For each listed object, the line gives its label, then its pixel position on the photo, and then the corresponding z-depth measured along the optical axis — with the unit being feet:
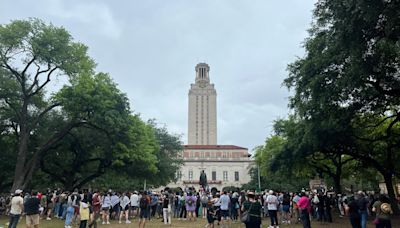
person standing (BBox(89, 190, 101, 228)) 50.23
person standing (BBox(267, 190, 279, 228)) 51.24
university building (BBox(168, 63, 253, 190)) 331.16
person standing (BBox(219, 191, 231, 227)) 52.29
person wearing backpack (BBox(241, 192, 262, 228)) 35.79
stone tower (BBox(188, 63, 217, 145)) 369.30
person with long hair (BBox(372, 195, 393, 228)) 34.83
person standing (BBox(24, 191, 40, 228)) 44.98
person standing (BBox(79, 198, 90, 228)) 46.12
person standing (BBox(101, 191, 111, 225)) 63.83
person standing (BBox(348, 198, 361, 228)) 43.52
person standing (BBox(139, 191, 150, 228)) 50.55
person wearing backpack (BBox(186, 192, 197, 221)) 66.64
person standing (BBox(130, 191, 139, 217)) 66.64
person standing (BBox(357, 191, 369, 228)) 44.08
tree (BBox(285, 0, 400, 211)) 44.34
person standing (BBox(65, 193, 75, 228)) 52.95
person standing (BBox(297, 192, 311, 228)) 50.42
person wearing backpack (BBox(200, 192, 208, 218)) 68.76
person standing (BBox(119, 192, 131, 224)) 67.26
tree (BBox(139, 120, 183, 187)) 134.62
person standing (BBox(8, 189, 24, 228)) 45.91
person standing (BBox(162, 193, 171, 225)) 61.45
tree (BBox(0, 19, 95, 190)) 91.68
